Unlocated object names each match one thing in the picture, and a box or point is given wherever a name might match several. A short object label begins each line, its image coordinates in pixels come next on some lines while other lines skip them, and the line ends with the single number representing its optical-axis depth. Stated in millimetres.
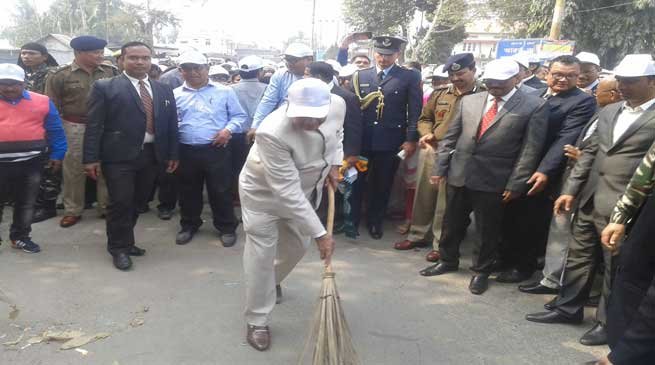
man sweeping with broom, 2732
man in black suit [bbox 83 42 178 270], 3990
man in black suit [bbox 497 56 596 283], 3682
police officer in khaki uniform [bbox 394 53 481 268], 4270
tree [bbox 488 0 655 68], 20984
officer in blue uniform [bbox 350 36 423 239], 4836
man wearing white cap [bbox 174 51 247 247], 4602
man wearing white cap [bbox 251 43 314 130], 5031
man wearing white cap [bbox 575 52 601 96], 4695
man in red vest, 4039
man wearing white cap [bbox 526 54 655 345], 2959
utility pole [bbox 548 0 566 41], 14833
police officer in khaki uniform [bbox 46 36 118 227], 4895
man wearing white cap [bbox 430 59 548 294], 3598
